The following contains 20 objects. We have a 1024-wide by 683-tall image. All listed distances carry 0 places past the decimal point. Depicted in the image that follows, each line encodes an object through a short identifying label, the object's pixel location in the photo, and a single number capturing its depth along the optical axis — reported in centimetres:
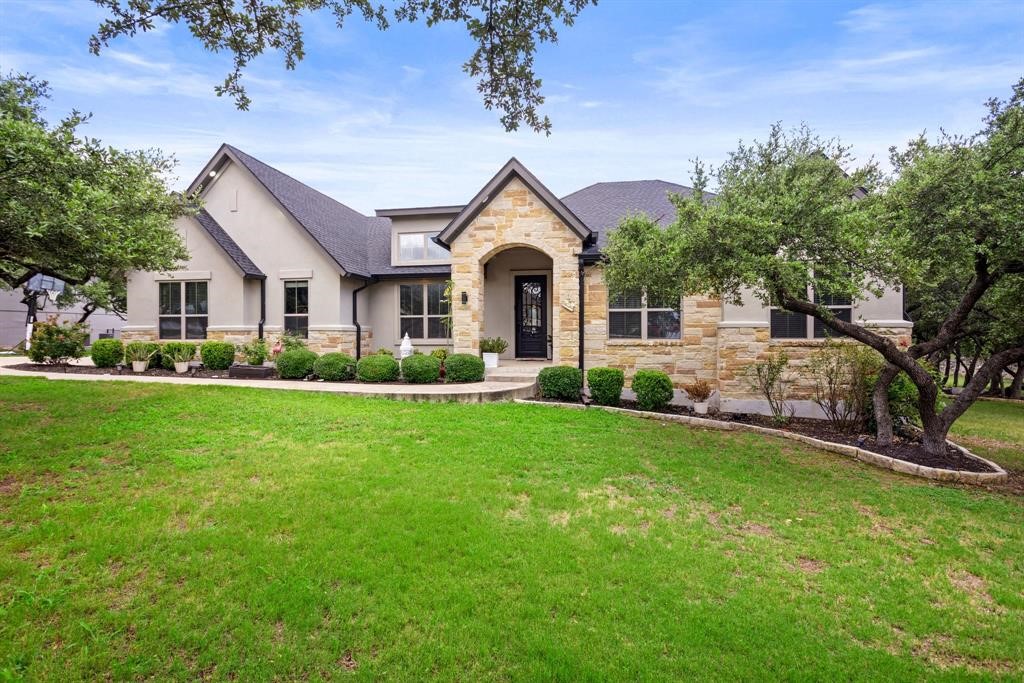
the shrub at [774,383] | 1071
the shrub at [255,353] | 1367
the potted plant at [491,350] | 1314
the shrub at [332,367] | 1265
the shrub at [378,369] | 1223
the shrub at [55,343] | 1409
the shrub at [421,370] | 1199
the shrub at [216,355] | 1401
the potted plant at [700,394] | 1075
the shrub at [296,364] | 1279
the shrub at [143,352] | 1384
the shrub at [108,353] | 1409
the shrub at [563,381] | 1109
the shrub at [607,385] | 1090
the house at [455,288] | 1241
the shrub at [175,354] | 1381
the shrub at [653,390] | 1074
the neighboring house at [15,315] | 2944
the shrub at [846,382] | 969
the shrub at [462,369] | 1210
